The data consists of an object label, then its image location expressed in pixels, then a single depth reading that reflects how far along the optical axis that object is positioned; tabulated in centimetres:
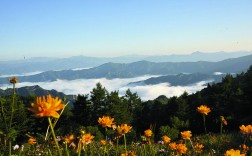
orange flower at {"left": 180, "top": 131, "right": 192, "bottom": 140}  566
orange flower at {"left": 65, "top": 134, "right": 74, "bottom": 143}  346
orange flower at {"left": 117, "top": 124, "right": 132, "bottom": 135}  391
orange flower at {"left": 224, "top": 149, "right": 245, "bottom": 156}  292
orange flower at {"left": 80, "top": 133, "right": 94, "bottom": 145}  385
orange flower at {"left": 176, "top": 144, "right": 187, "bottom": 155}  512
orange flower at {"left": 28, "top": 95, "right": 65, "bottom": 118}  191
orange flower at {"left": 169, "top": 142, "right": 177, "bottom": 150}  541
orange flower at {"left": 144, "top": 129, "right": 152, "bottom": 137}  537
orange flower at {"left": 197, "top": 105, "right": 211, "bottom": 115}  479
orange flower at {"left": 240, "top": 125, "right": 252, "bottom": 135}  421
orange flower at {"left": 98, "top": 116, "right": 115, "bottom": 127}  402
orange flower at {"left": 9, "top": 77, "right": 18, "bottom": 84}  288
